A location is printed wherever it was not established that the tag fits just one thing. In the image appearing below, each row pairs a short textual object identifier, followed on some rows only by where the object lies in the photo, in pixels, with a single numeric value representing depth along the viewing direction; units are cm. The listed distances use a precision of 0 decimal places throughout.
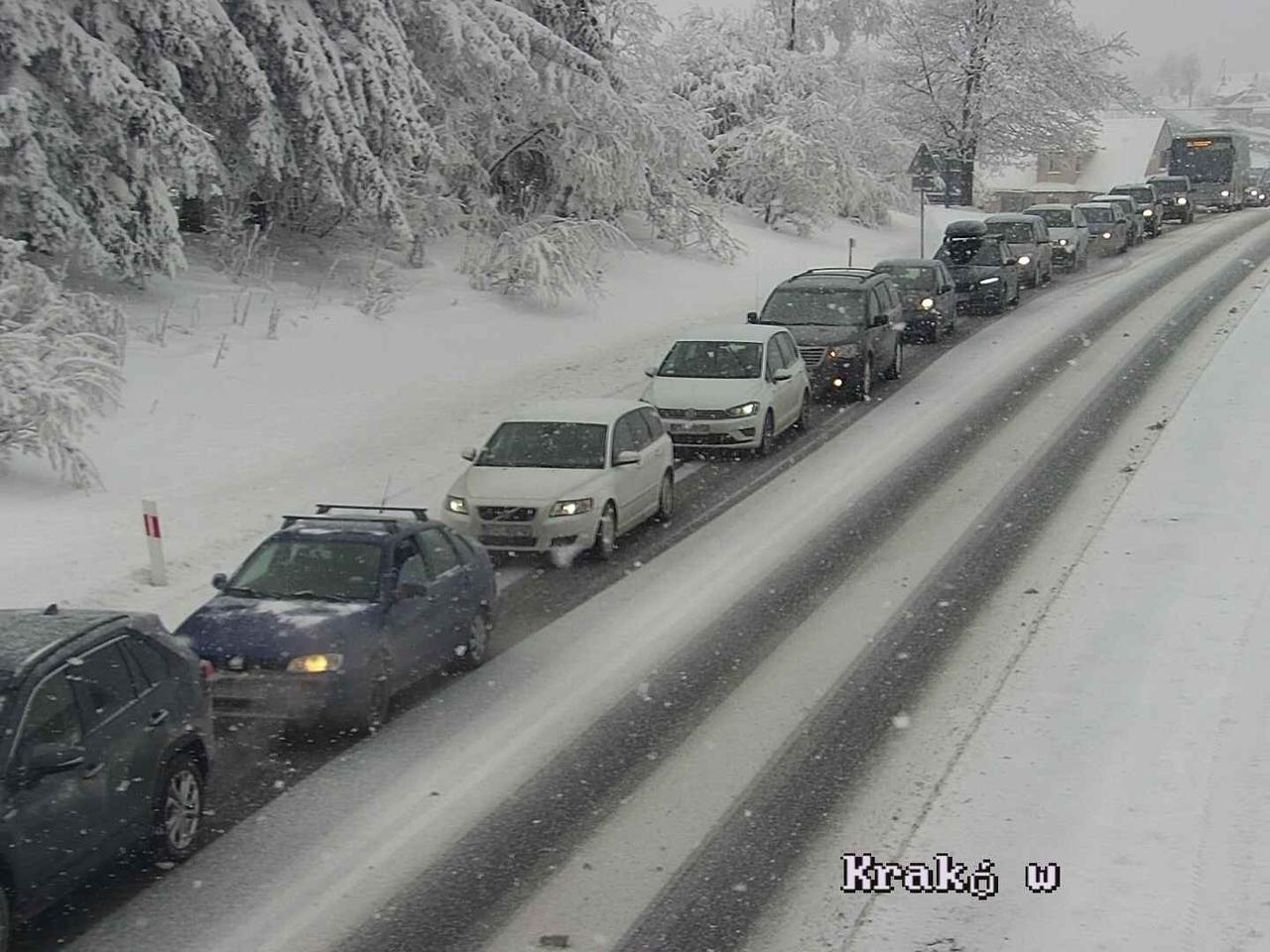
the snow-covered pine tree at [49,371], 1559
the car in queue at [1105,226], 4466
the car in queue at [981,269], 3266
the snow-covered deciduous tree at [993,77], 5150
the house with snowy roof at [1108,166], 9500
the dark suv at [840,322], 2356
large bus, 6247
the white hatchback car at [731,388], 1980
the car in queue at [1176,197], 5619
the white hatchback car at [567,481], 1496
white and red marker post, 1402
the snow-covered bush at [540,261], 2677
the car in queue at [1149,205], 4978
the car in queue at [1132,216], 4644
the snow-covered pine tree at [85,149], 1823
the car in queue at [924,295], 2908
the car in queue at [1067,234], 4034
